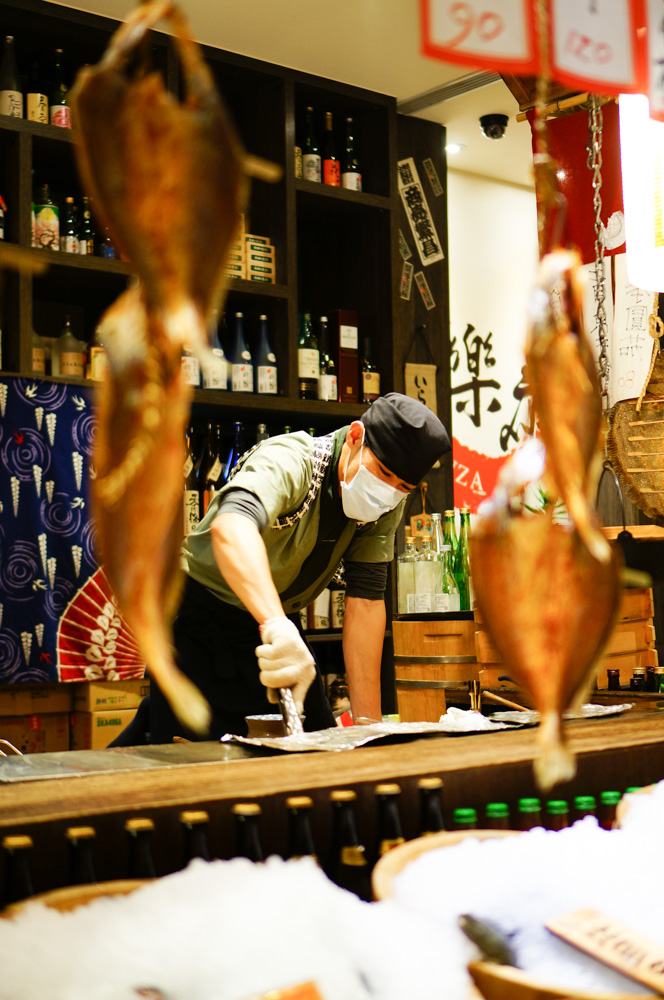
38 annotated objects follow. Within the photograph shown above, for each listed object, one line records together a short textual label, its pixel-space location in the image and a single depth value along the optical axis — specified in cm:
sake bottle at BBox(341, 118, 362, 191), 409
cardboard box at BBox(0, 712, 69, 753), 320
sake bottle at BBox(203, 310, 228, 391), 364
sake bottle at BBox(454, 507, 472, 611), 359
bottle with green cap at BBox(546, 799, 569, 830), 132
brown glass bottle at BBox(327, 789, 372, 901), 119
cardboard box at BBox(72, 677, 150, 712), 329
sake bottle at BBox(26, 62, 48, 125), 331
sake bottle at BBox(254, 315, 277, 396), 376
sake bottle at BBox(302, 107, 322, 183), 396
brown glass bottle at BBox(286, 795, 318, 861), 115
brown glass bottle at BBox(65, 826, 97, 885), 101
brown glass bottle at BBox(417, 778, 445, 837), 124
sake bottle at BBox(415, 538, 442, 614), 363
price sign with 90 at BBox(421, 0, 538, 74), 87
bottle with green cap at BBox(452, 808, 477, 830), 121
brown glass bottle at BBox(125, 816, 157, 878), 103
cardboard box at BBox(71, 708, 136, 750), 327
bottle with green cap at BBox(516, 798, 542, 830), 129
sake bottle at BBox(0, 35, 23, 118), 326
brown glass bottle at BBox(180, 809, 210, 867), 108
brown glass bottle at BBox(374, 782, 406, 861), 122
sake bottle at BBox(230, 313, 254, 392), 372
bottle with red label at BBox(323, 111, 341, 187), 403
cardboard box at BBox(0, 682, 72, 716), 320
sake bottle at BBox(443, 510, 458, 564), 383
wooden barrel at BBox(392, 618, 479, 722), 332
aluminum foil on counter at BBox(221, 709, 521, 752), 147
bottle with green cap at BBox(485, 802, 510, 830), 130
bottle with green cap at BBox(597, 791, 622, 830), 141
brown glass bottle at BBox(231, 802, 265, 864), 110
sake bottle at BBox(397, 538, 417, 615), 370
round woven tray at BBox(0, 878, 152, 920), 83
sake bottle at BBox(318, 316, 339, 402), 395
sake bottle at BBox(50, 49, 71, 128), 337
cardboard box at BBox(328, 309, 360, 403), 406
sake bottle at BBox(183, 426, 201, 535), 363
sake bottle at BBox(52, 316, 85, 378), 338
